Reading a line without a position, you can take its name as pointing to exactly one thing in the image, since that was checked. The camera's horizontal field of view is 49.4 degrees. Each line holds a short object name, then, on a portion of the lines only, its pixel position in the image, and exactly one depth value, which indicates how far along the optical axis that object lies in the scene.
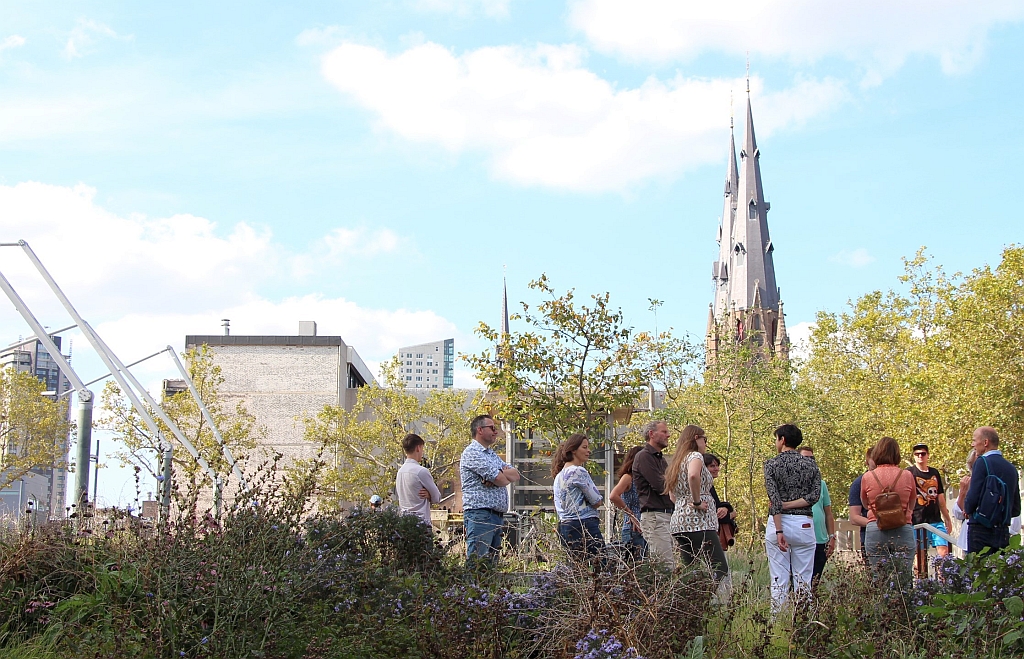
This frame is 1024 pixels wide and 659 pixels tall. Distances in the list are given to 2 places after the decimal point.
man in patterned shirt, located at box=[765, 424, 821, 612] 8.63
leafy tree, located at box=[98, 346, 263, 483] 38.16
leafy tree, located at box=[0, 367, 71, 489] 42.41
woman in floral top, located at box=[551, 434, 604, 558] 9.16
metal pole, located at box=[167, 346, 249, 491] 25.17
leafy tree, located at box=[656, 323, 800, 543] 23.36
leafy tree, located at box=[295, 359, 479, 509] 41.34
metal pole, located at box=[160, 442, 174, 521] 6.43
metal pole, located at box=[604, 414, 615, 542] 16.83
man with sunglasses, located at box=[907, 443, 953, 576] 10.40
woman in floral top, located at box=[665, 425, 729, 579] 8.45
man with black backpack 8.59
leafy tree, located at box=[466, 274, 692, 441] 16.94
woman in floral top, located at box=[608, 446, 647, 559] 9.54
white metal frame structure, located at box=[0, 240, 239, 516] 16.86
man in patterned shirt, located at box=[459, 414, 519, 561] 9.45
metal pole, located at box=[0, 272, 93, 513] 16.47
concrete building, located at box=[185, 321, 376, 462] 54.88
